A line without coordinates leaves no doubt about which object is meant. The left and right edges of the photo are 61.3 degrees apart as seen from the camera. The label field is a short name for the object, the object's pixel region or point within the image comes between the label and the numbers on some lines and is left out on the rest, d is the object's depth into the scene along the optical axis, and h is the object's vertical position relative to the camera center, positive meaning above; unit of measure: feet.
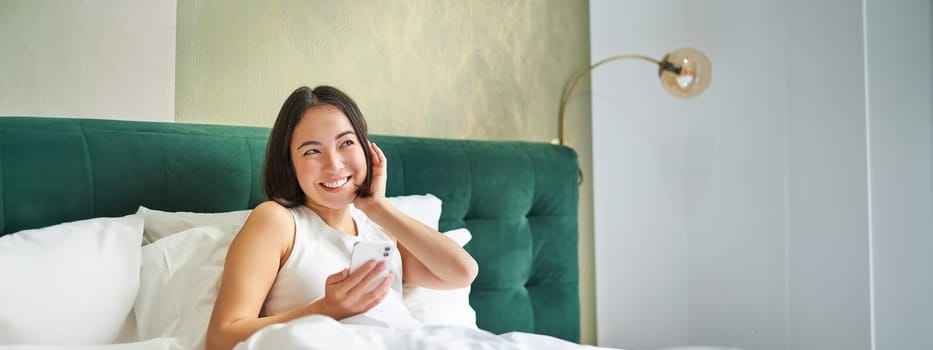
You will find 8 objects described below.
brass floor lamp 8.24 +1.34
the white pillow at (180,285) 4.67 -0.54
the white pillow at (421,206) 6.34 -0.08
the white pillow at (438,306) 5.65 -0.80
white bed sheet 4.20 -0.82
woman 4.53 -0.26
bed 4.75 +0.03
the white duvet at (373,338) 3.86 -0.73
